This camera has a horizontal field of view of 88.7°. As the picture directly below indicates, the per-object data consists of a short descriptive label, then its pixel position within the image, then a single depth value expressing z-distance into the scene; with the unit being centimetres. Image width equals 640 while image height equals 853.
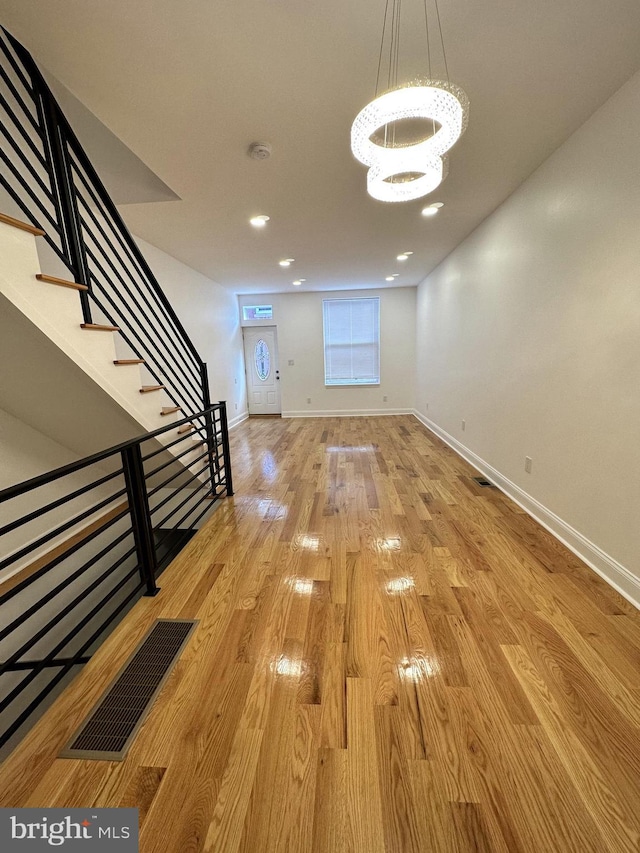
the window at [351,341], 722
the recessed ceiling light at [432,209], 310
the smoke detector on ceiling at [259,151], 216
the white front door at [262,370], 764
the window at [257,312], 744
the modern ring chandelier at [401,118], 118
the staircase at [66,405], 146
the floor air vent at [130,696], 115
